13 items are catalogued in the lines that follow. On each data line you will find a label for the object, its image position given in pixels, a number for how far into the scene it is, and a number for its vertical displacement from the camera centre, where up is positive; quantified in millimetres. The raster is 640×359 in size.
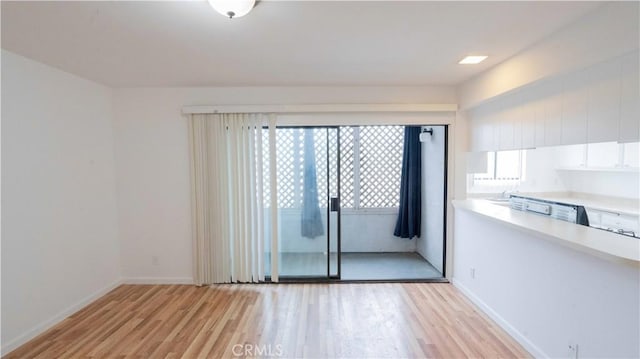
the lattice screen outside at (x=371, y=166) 5059 -21
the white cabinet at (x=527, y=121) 2533 +364
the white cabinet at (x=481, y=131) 3154 +367
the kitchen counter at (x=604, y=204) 3037 -469
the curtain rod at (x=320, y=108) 3496 +675
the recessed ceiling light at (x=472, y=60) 2592 +929
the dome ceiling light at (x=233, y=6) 1556 +853
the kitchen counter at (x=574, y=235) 1547 -459
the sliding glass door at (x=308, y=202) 3719 -464
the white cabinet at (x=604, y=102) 1791 +379
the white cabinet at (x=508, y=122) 2760 +401
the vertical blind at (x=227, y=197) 3545 -368
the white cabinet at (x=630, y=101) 1656 +350
